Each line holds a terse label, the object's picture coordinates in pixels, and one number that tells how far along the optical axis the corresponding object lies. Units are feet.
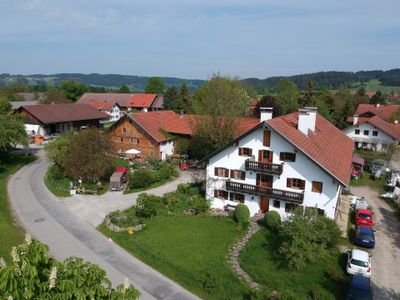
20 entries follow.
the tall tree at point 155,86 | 459.28
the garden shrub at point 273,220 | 94.26
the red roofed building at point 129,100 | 364.99
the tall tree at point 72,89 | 402.23
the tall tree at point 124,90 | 494.59
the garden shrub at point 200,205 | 106.32
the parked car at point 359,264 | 73.82
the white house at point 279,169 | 95.20
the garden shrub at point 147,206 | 100.99
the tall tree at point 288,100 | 236.94
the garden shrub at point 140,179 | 128.67
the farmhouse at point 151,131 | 168.11
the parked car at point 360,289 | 63.72
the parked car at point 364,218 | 100.22
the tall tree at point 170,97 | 292.34
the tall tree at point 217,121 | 148.87
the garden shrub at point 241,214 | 99.04
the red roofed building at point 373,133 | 206.69
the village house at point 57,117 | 217.97
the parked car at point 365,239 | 87.20
